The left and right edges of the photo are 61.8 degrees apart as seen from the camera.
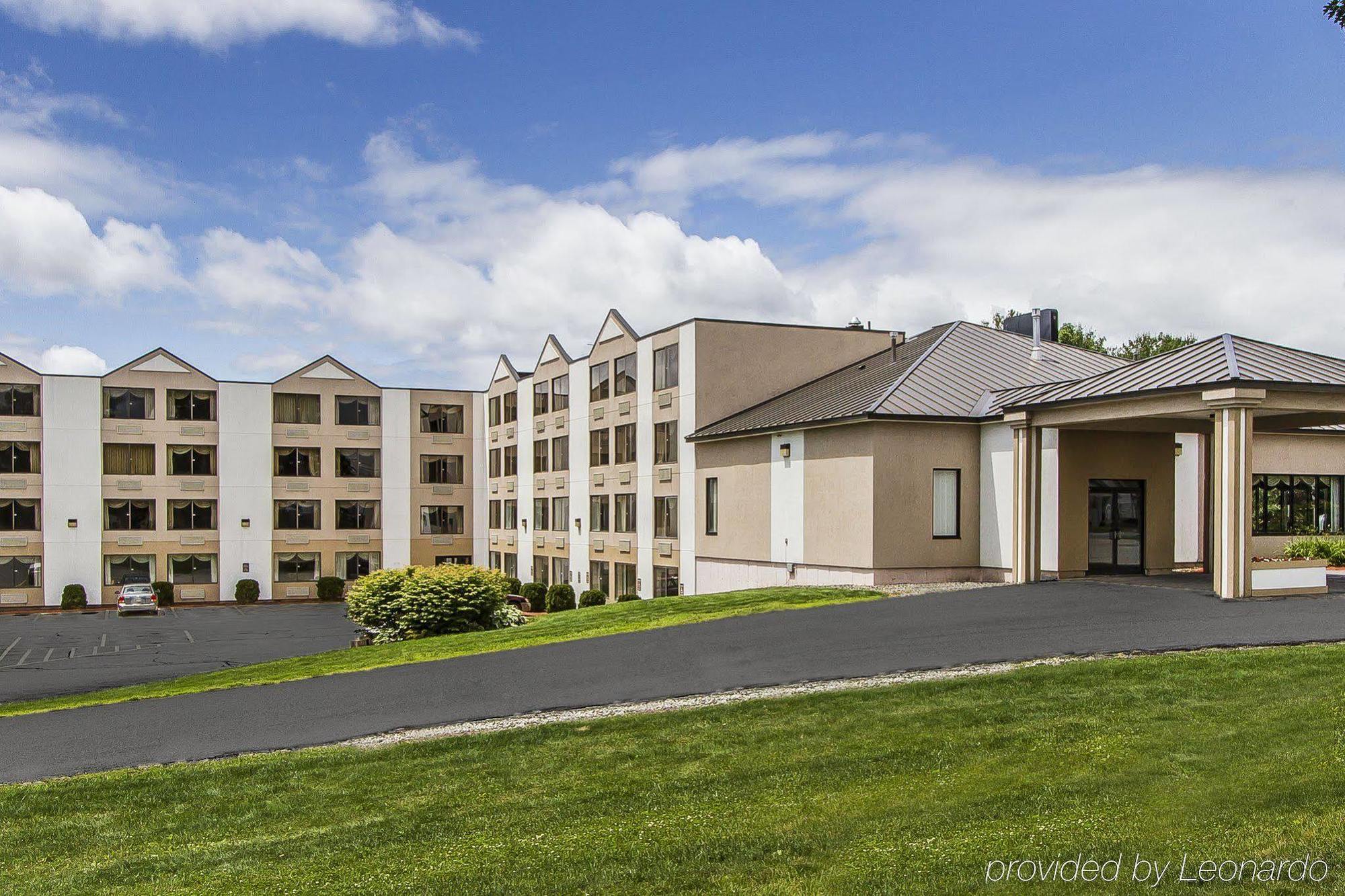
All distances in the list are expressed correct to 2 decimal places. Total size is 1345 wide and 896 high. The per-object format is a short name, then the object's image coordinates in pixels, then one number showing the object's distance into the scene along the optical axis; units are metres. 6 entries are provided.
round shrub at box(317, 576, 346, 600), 57.94
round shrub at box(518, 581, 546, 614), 48.34
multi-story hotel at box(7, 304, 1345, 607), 25.00
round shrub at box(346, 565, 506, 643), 27.55
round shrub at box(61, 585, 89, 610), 53.84
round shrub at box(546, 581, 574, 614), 45.25
